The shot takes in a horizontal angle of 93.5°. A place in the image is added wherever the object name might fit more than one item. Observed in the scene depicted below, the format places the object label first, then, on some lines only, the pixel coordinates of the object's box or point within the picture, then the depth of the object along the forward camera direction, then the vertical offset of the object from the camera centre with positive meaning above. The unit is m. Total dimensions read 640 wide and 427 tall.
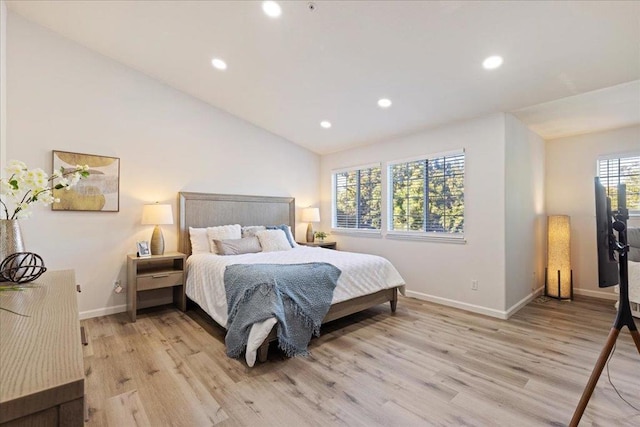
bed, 2.95 -0.57
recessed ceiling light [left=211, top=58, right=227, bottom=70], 3.33 +1.72
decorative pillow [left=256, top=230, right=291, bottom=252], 4.27 -0.35
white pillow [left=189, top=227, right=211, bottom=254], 4.00 -0.32
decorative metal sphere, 1.59 -0.28
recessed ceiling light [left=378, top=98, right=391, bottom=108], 3.62 +1.39
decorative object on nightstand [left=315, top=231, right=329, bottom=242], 5.42 -0.36
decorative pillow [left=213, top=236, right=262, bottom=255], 3.84 -0.39
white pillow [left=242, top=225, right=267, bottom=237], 4.40 -0.20
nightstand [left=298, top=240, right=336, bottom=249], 5.16 -0.48
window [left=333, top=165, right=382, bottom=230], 4.92 +0.31
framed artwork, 3.29 +0.36
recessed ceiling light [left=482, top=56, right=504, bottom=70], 2.68 +1.39
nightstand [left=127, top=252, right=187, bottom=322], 3.38 -0.69
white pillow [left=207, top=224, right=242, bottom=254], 4.05 -0.23
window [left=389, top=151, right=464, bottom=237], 3.92 +0.30
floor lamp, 4.27 -0.62
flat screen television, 1.78 -0.15
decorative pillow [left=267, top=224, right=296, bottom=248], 4.64 -0.22
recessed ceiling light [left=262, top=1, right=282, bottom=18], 2.46 +1.73
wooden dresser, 0.60 -0.35
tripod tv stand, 1.58 -0.56
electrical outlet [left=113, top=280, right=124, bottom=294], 3.63 -0.84
